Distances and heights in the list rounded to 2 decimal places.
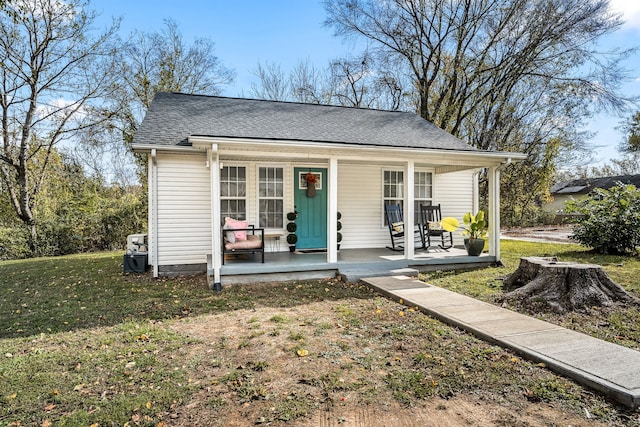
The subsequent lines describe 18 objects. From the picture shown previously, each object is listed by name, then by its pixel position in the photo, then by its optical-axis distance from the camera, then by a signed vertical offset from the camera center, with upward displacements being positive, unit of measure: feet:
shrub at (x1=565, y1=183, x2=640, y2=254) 28.55 -1.01
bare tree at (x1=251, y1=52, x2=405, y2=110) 57.72 +21.04
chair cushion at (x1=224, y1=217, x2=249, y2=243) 22.62 -0.84
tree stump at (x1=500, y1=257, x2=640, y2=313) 14.96 -3.40
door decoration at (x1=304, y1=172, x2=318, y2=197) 26.96 +2.07
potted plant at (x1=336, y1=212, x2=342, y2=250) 27.66 -1.36
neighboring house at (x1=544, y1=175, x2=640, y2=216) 87.66 +5.97
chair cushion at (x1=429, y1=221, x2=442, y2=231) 27.04 -1.16
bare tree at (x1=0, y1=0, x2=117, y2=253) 38.17 +13.99
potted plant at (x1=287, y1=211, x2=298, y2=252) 26.35 -1.28
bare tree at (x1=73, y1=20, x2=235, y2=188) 45.60 +17.14
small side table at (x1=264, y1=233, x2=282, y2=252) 26.37 -2.29
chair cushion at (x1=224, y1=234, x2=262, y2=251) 21.35 -1.93
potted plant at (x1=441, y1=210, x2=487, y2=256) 24.70 -1.37
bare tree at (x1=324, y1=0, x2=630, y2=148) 45.34 +20.75
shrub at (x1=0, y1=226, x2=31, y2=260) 35.42 -2.86
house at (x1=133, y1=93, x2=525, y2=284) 21.56 +2.68
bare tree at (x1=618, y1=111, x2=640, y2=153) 80.28 +17.03
